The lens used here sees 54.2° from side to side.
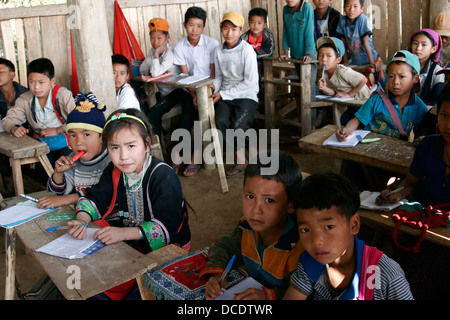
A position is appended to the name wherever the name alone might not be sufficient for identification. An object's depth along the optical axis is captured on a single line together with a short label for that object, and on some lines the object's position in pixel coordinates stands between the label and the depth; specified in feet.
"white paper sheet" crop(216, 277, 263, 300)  5.10
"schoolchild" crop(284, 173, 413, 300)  4.76
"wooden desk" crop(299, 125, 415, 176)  8.68
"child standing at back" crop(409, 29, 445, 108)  11.89
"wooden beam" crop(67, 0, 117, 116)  9.71
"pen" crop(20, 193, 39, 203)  7.88
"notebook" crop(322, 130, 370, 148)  9.66
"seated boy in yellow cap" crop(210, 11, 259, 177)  14.83
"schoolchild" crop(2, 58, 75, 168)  12.15
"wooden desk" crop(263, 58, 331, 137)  15.96
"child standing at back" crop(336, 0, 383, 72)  16.57
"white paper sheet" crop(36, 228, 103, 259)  5.81
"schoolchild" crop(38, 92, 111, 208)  8.13
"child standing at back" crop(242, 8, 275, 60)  16.91
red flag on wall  16.75
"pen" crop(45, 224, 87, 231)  6.67
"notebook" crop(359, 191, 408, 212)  7.30
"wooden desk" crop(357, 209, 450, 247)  6.35
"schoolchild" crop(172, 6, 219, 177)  16.27
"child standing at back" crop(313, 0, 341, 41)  17.44
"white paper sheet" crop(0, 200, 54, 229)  6.93
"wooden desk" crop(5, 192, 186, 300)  5.06
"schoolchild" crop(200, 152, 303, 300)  5.34
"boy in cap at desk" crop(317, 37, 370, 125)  13.89
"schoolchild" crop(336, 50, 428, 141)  9.64
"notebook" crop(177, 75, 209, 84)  14.04
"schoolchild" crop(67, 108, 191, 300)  6.82
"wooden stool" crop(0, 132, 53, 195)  10.58
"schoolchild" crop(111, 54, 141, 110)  13.37
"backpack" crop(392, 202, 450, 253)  6.56
